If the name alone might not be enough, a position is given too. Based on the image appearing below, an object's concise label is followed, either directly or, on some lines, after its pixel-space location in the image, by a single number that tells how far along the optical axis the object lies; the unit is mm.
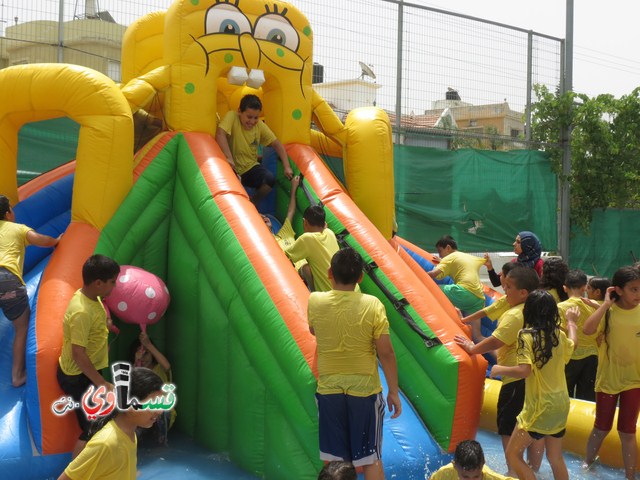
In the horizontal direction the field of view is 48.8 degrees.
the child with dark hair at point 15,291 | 4574
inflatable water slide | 4312
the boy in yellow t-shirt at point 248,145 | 6029
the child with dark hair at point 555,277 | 5230
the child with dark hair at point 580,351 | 5020
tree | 11445
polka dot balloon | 4773
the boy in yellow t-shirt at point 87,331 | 4016
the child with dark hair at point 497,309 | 4695
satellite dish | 9123
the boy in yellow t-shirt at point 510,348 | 4133
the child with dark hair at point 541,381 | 3852
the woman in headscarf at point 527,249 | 6219
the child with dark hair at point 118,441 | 2533
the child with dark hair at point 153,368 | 4871
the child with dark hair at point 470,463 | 2906
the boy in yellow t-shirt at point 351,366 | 3600
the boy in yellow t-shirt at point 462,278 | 6652
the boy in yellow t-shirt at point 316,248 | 4969
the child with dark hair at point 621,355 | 4555
